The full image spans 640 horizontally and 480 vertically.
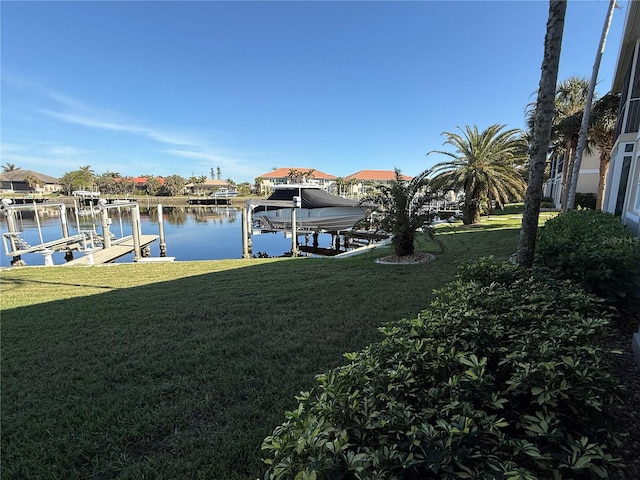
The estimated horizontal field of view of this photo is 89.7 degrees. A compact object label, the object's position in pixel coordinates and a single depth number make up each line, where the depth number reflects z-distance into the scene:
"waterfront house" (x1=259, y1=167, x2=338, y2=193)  84.45
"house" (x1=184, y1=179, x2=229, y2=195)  87.04
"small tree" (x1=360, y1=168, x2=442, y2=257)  8.78
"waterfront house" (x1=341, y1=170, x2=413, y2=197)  70.19
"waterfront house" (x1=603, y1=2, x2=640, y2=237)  7.64
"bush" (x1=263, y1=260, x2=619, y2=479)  1.12
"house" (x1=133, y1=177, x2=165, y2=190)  87.84
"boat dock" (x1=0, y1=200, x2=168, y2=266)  12.72
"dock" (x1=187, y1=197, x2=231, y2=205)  60.75
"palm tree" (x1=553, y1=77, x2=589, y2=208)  18.26
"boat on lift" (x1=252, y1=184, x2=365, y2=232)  21.00
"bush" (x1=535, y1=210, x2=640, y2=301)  3.43
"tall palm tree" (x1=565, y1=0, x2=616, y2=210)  11.55
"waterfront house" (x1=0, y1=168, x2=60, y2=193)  63.41
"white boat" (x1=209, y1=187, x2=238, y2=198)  65.71
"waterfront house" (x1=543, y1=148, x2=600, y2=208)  27.64
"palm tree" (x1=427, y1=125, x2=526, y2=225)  15.51
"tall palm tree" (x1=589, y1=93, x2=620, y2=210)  15.19
